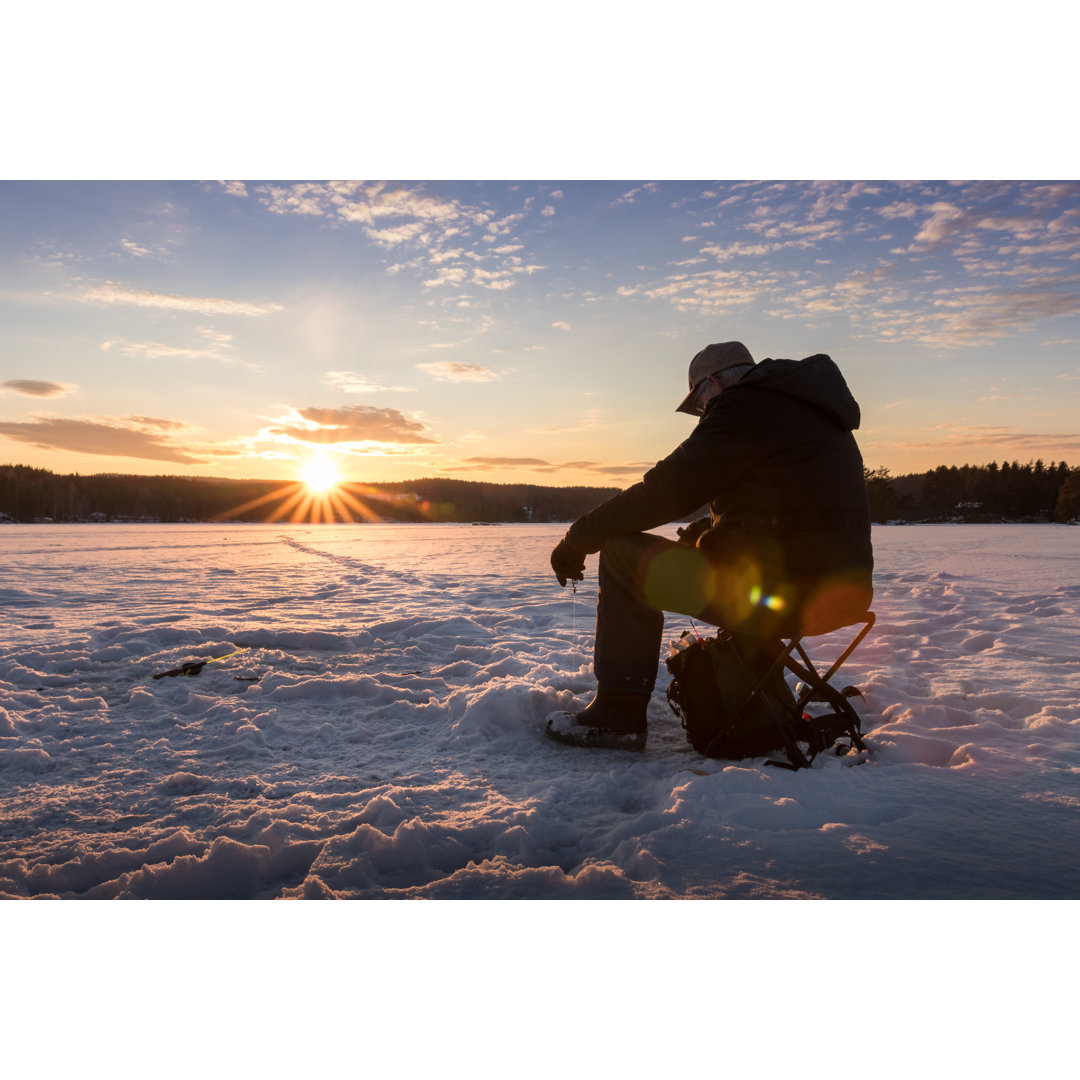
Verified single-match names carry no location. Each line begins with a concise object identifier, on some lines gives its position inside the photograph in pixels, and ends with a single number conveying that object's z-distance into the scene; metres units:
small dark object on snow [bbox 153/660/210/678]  3.95
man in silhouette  2.25
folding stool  2.42
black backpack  2.51
